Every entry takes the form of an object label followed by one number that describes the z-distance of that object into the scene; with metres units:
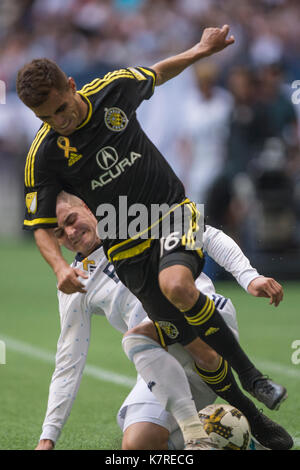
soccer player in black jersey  7.98
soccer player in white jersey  8.23
